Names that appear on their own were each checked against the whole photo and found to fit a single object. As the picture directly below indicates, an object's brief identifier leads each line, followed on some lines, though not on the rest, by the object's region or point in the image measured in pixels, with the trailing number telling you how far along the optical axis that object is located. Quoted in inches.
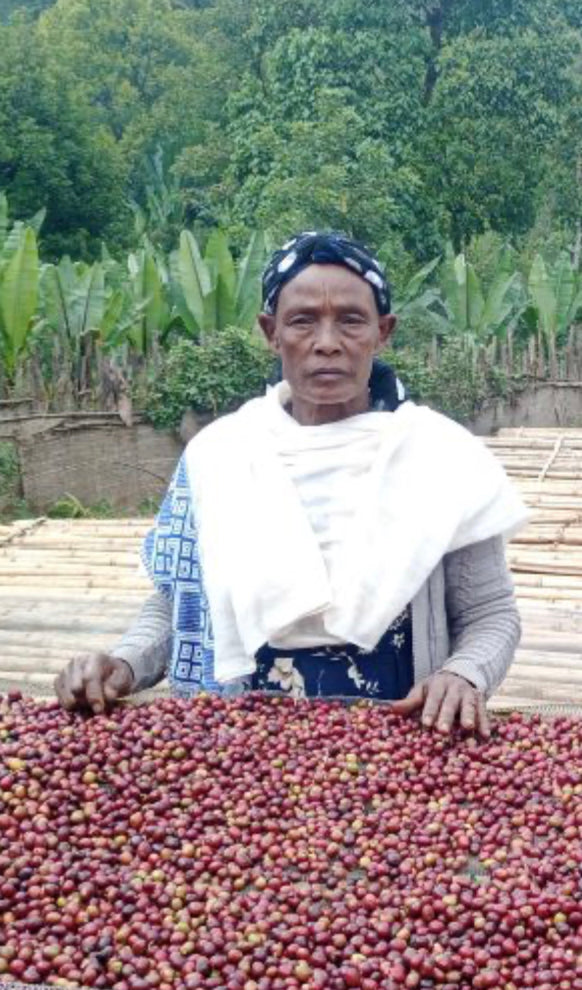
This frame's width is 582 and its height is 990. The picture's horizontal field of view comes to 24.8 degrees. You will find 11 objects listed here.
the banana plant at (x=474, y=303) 569.9
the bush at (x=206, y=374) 465.1
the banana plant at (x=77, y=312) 441.4
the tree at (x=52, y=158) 869.2
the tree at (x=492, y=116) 767.1
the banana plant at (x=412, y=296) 556.1
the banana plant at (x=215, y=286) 480.4
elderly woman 95.3
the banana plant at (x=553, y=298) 586.2
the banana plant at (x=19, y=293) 397.7
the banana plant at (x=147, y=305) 474.3
